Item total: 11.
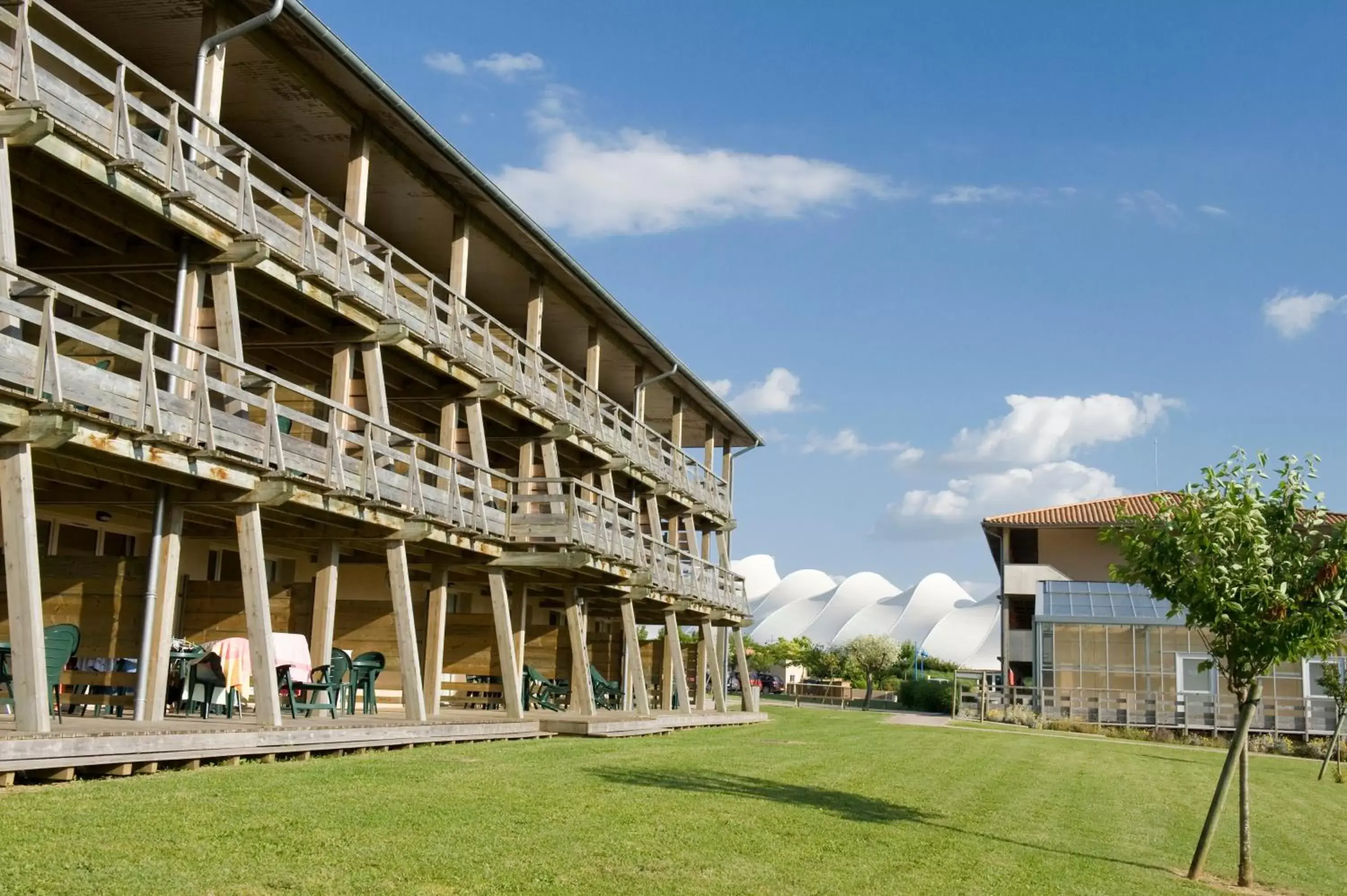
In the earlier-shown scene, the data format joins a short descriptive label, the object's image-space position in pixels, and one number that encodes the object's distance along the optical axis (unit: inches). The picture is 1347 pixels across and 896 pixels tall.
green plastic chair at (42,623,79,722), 483.5
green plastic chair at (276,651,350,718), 638.5
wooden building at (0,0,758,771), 499.5
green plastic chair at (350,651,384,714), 717.9
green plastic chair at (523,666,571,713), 1054.4
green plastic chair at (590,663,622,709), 1228.5
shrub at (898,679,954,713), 2078.0
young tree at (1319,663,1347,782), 1035.3
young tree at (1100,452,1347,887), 439.2
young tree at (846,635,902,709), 2903.5
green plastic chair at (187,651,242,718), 598.2
